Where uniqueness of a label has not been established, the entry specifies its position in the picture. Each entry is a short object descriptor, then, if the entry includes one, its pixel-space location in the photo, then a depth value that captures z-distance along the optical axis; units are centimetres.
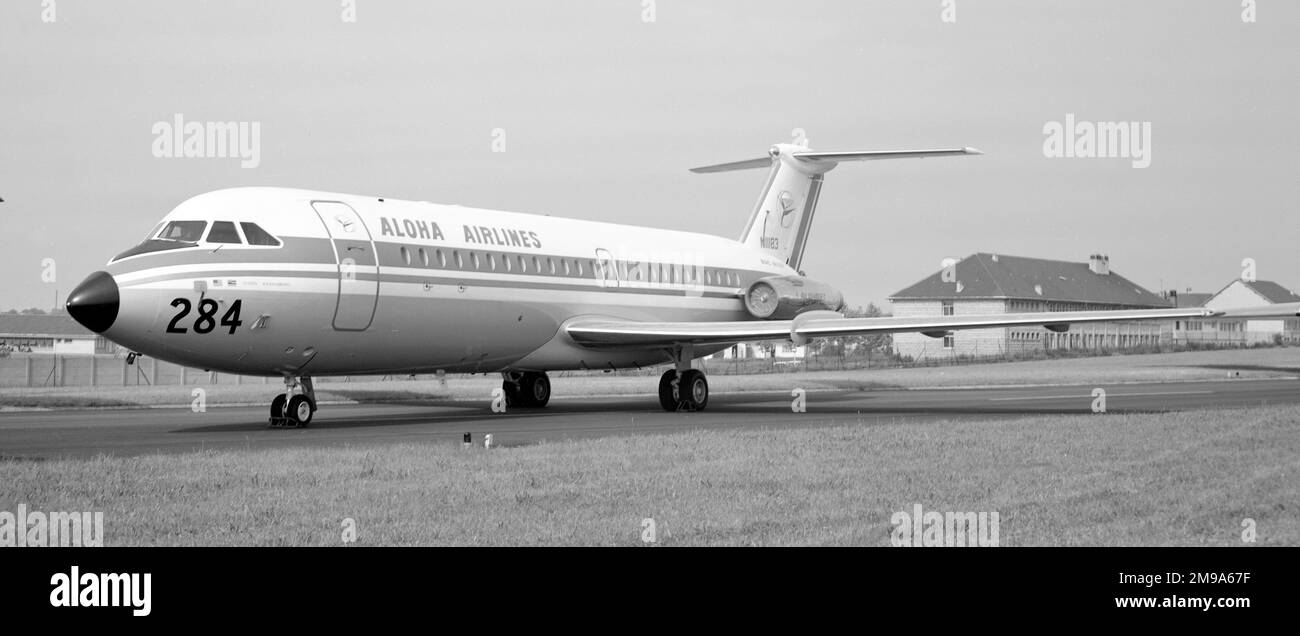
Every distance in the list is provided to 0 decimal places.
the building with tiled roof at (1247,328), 10953
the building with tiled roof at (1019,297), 9776
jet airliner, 2038
